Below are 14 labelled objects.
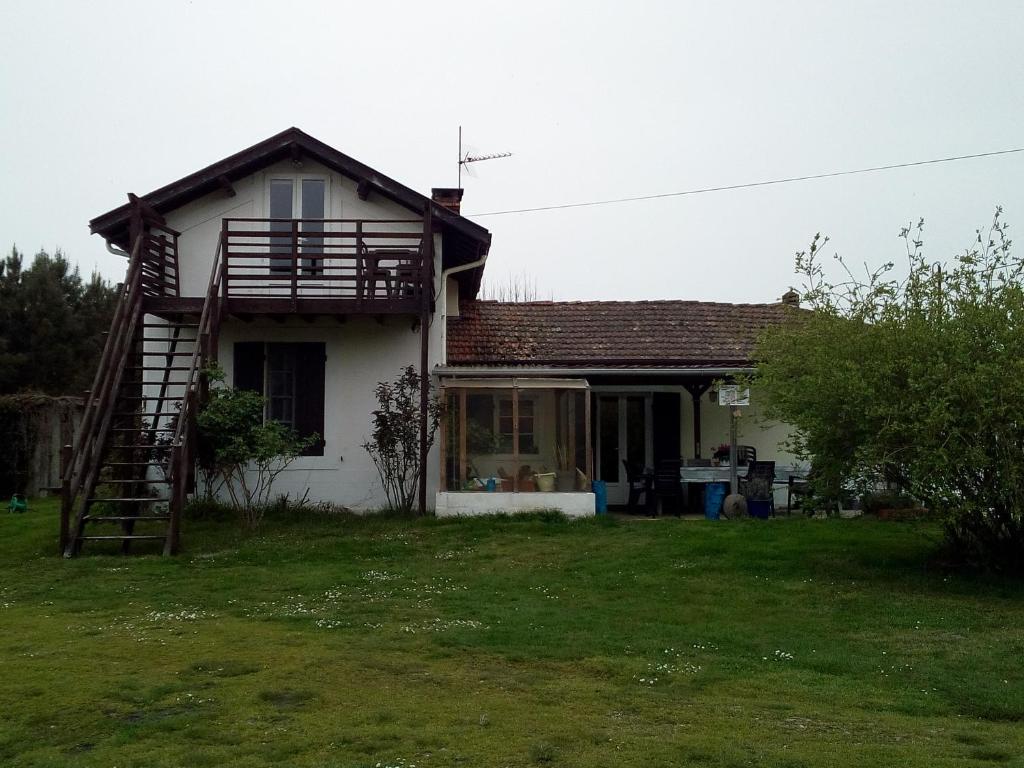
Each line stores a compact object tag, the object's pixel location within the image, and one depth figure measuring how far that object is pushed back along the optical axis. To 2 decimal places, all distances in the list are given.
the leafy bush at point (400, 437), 14.91
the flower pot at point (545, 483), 14.91
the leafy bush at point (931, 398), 9.57
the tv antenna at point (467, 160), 21.48
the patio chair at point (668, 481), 15.80
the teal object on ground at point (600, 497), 15.39
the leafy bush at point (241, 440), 13.48
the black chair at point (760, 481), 15.30
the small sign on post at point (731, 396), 14.37
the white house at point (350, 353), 14.59
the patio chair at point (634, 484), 16.22
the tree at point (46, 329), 28.08
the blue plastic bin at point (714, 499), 15.47
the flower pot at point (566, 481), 14.94
